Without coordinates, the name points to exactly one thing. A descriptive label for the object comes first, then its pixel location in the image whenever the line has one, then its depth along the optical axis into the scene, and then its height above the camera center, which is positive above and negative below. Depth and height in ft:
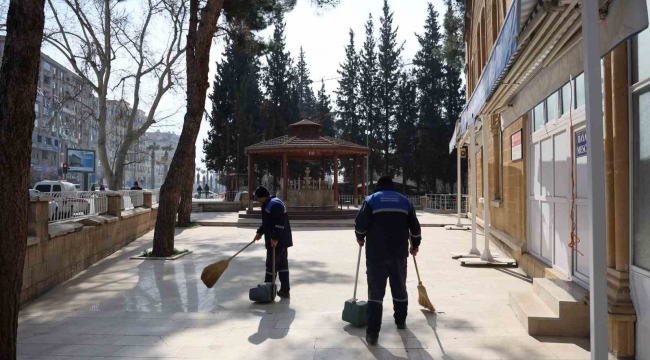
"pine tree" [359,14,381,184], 138.10 +30.71
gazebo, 66.28 +5.97
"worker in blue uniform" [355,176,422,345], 14.69 -1.74
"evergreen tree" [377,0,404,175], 138.00 +32.13
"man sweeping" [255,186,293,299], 19.70 -1.85
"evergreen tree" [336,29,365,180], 144.77 +29.41
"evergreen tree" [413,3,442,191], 124.77 +25.84
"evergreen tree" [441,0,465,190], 87.66 +25.95
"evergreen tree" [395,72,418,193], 131.23 +19.84
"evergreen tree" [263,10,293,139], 122.93 +30.30
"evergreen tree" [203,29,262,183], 119.14 +21.16
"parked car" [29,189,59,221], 25.23 -0.94
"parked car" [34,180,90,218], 25.80 -0.70
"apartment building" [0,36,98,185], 173.68 +20.58
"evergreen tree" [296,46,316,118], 187.73 +42.94
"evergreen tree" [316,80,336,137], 147.02 +25.56
